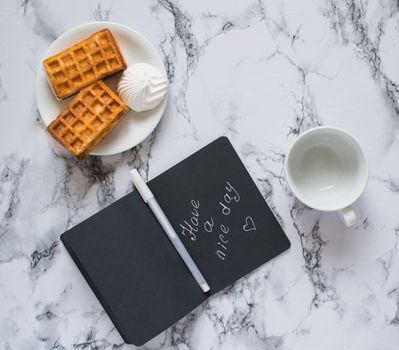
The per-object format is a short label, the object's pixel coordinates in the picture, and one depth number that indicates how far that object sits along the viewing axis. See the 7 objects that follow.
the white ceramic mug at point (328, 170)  0.90
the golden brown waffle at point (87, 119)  0.90
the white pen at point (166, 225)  0.93
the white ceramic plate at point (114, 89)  0.91
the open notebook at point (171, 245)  0.93
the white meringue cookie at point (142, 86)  0.89
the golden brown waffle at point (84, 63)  0.89
